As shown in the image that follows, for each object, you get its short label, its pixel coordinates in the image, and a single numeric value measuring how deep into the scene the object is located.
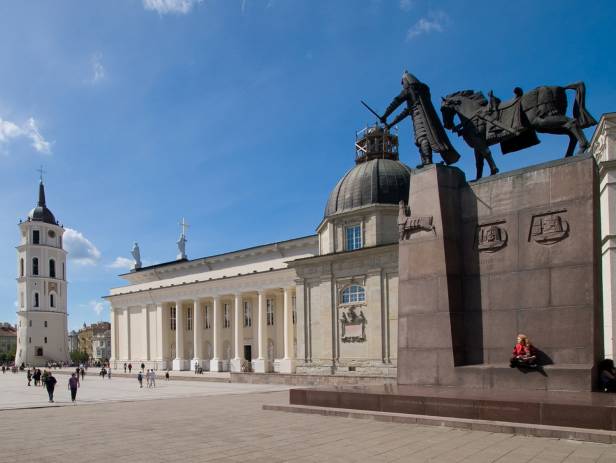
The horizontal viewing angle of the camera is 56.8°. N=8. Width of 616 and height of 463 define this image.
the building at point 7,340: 173.38
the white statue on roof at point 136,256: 87.38
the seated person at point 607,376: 11.82
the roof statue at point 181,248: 87.94
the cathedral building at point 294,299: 44.88
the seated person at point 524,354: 12.62
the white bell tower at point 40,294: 111.12
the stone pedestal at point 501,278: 12.51
